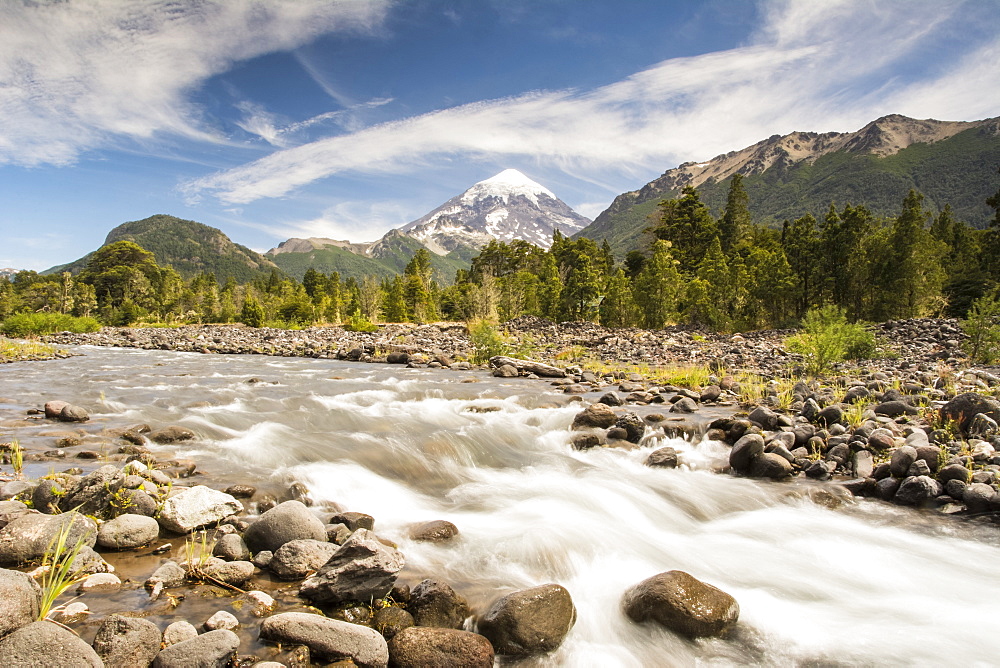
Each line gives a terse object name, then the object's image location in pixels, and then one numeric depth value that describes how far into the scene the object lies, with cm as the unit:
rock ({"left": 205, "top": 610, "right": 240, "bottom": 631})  362
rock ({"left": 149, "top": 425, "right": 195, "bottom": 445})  898
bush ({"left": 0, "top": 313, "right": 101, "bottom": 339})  4366
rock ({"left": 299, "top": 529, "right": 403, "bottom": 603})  412
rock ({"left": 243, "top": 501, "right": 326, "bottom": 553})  498
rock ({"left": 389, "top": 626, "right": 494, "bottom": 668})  354
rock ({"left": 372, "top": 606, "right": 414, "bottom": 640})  389
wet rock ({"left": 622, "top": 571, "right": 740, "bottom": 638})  417
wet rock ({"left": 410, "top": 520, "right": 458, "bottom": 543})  573
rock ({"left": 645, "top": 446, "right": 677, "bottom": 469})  870
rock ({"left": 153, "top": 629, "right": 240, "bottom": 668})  312
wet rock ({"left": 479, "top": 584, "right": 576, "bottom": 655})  389
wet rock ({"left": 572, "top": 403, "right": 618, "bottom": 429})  1067
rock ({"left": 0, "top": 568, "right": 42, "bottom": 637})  297
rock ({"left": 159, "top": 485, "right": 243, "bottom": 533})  524
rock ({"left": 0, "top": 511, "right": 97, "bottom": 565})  427
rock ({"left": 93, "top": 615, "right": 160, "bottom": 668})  307
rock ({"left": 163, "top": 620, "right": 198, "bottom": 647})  336
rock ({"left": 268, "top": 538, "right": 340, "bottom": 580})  456
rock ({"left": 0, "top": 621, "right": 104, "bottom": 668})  271
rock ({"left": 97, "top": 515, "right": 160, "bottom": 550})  478
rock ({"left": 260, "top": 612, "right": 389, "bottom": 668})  349
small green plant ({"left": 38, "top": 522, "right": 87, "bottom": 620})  329
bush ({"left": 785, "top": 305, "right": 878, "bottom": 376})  1562
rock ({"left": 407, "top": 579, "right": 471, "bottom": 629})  406
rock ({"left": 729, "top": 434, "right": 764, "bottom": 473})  821
